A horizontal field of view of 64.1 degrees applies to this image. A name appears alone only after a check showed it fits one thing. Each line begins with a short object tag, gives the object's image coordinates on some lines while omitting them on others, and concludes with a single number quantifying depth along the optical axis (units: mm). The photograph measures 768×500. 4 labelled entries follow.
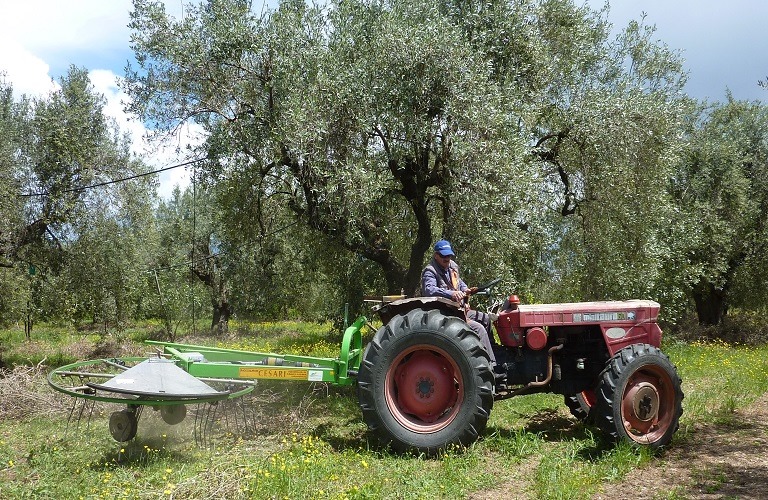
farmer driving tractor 6180
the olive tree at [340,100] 8047
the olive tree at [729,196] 17344
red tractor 5762
